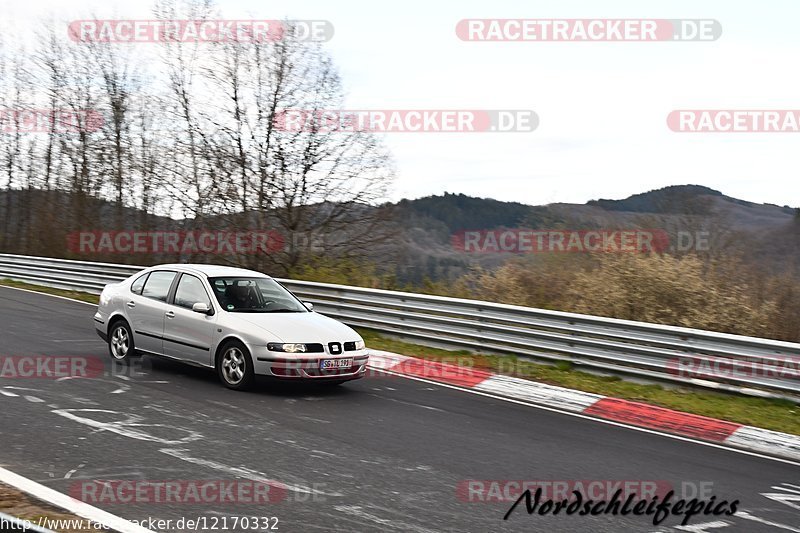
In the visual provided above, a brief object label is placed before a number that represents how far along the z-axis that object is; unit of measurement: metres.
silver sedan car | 9.24
